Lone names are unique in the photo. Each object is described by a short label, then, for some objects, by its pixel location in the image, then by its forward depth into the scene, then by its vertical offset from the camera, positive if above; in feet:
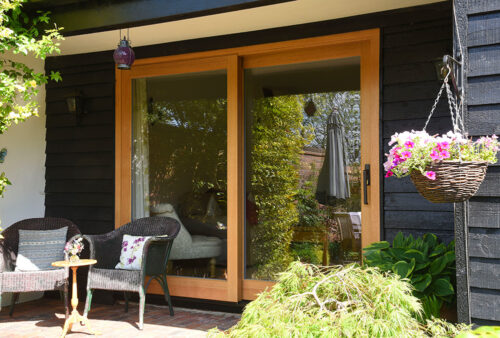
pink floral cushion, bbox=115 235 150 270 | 13.57 -1.98
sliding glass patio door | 12.86 +0.79
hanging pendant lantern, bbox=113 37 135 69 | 12.18 +3.24
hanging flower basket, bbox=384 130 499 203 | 6.08 +0.25
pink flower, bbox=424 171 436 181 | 6.07 +0.09
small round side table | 11.79 -3.13
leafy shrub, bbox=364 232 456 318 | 9.00 -1.63
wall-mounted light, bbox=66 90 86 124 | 15.94 +2.65
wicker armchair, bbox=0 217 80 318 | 12.36 -2.43
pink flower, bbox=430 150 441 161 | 6.04 +0.34
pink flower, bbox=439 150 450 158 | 6.03 +0.35
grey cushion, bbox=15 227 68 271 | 13.51 -1.86
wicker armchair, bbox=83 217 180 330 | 12.52 -2.07
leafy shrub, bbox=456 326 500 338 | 4.04 -1.29
